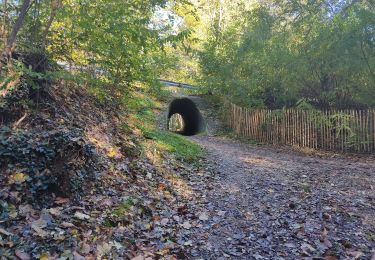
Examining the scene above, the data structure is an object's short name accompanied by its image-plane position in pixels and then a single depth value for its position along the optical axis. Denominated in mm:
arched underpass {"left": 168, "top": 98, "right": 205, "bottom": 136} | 20452
